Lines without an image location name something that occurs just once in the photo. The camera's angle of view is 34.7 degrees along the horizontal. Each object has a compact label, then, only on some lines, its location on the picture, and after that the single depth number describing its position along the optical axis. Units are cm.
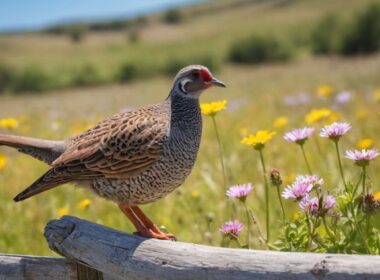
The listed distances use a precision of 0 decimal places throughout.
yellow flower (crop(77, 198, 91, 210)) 407
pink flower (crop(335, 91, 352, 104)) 544
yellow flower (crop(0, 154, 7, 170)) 495
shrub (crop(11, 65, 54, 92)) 3394
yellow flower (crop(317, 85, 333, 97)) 583
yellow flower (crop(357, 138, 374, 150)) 406
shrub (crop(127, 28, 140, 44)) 5407
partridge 299
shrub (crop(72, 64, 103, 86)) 3457
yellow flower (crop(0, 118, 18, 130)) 517
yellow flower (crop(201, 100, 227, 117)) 360
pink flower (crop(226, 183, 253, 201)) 297
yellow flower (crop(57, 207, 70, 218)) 464
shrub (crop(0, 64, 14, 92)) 3406
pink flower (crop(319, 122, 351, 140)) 285
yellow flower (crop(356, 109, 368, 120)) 593
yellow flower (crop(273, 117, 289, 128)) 520
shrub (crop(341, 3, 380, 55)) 2934
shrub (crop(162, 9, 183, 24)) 6534
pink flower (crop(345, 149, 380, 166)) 260
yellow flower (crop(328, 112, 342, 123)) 521
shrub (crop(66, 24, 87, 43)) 5522
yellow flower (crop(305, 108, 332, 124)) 398
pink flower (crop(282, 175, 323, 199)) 260
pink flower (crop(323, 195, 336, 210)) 251
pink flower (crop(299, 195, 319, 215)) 249
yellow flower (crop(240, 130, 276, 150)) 320
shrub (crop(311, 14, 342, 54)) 3178
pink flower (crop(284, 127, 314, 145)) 311
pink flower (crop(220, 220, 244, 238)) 285
